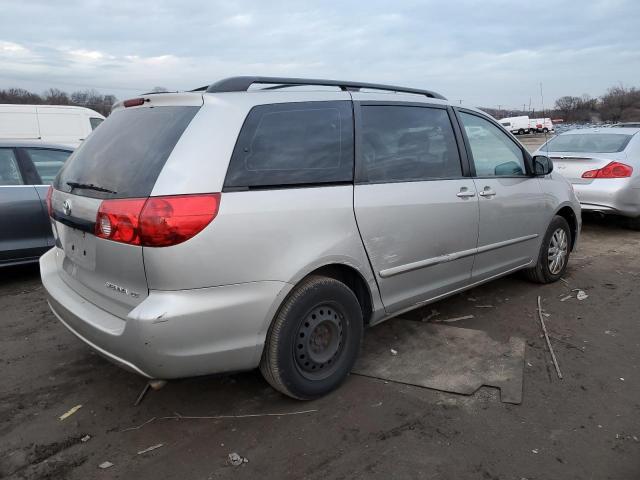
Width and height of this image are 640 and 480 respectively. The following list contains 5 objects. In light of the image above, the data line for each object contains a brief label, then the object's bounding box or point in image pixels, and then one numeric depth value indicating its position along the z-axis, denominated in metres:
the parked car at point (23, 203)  5.06
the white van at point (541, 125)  55.66
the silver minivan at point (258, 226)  2.43
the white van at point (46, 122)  12.54
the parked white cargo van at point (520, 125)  57.38
